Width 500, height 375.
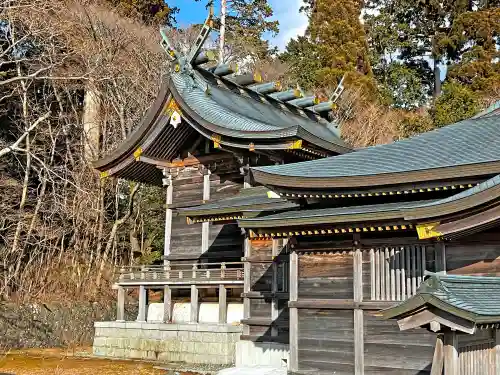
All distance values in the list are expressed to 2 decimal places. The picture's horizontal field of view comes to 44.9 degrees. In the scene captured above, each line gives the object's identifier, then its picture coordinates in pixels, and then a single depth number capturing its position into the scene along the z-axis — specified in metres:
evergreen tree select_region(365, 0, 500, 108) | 34.03
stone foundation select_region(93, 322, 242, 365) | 15.13
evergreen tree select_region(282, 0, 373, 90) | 33.53
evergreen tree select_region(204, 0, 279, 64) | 34.59
